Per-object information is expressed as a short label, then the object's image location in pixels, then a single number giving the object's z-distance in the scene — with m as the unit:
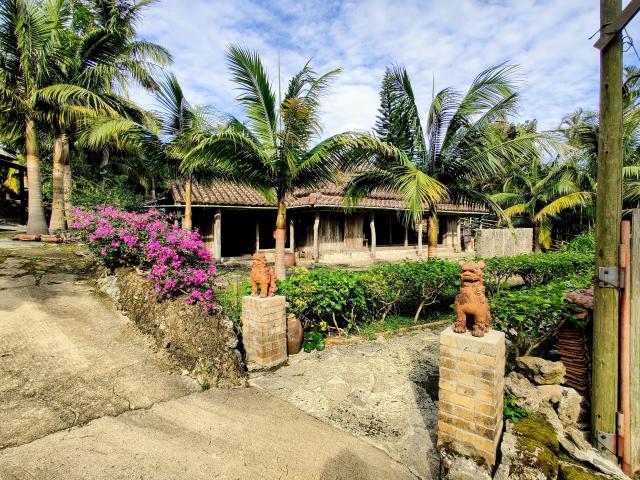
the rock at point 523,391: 2.94
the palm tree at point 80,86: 10.06
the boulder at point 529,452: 2.23
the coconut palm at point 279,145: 6.26
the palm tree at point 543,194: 14.99
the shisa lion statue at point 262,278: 4.66
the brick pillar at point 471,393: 2.36
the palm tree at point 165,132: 9.21
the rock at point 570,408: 2.90
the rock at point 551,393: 2.96
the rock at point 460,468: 2.34
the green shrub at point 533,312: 3.16
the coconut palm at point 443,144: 6.83
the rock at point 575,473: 2.26
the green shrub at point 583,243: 13.68
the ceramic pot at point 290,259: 13.17
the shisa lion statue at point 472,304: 2.49
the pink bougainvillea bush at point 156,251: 5.14
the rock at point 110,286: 5.98
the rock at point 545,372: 3.02
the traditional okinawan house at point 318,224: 13.80
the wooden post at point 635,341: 2.44
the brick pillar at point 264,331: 4.54
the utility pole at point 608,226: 2.49
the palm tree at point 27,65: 9.61
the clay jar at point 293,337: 5.07
